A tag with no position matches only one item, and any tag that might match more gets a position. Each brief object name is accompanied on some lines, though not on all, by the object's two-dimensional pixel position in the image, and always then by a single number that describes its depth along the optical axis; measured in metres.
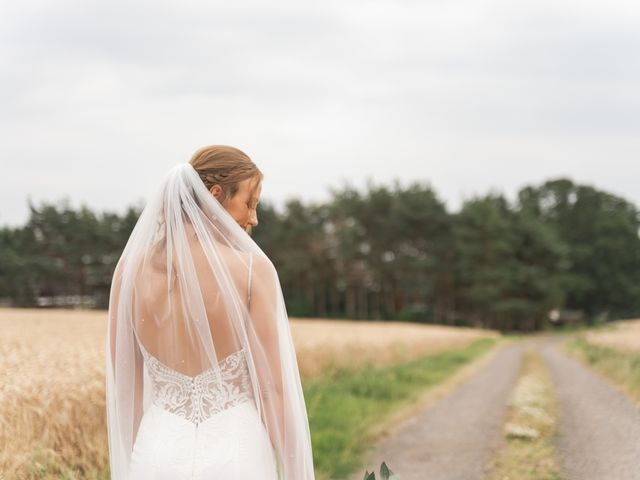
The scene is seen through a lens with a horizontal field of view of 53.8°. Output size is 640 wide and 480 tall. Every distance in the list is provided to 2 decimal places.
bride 2.51
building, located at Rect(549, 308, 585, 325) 71.00
